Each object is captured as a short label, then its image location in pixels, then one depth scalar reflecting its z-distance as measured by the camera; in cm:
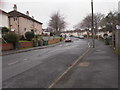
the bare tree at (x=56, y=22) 5512
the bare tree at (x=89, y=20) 5133
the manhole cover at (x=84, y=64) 692
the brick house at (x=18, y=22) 3093
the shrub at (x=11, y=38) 1691
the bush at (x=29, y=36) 2484
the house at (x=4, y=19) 2559
